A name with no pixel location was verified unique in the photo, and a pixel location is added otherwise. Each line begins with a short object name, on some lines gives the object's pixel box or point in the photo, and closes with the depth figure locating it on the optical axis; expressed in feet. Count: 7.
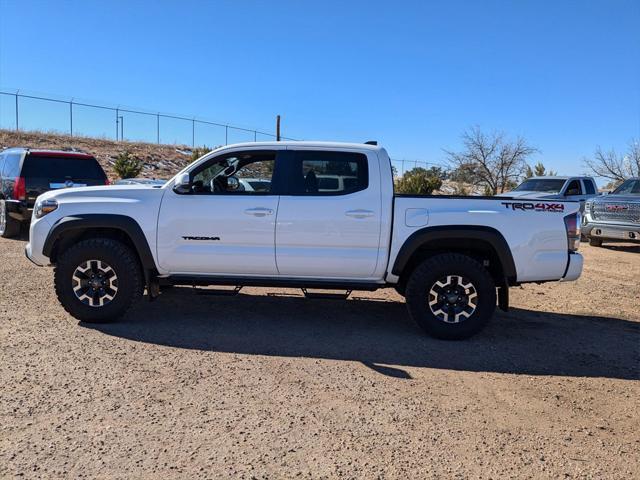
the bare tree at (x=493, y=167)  99.40
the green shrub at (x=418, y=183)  87.56
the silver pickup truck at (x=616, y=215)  39.96
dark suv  35.14
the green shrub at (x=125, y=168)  84.79
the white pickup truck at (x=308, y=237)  17.75
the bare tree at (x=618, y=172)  96.34
